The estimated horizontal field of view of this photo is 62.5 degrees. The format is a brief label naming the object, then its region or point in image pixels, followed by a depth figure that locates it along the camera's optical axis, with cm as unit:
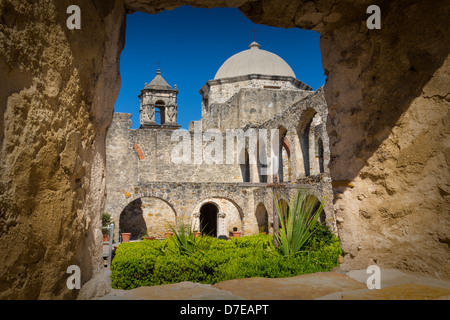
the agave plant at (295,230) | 533
